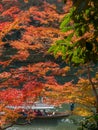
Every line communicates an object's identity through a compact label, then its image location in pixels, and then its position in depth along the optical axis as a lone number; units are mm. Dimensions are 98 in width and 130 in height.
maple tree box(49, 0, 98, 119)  7026
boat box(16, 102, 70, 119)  32193
